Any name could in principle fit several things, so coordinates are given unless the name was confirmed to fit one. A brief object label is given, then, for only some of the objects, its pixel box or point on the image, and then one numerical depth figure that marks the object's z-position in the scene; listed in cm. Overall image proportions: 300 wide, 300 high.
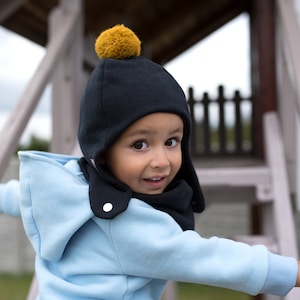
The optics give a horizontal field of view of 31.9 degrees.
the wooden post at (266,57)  328
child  117
